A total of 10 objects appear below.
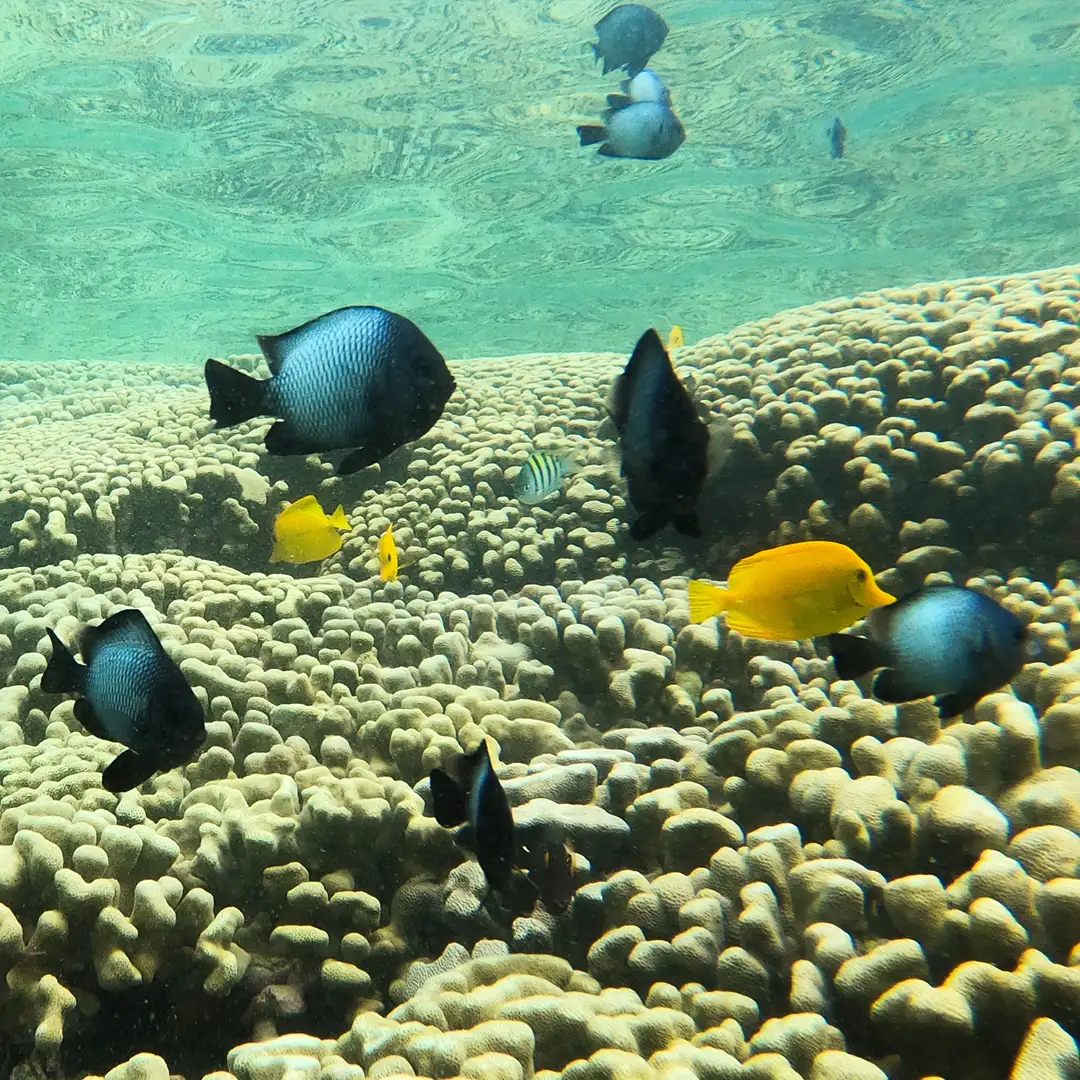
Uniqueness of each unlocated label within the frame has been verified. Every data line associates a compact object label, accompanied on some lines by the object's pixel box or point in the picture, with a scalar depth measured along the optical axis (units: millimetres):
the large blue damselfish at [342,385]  1981
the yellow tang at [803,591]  2225
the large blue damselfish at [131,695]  1857
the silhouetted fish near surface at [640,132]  5211
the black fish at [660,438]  1888
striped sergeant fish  4508
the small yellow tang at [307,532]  3965
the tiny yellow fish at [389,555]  4215
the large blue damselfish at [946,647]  1980
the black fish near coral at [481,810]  1790
